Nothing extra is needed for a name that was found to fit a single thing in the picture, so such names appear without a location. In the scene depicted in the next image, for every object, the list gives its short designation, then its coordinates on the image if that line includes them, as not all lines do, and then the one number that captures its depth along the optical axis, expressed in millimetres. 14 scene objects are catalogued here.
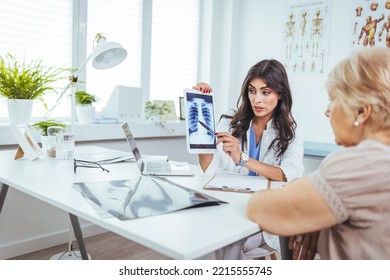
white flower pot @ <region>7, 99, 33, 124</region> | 2123
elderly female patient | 812
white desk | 850
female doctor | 1820
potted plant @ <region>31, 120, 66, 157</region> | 1917
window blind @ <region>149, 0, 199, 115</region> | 3408
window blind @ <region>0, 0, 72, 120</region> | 2406
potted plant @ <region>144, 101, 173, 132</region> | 3111
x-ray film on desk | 1053
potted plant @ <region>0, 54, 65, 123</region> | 2119
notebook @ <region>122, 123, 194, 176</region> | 1598
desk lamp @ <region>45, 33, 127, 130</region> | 2014
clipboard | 1364
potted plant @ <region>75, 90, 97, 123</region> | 2703
